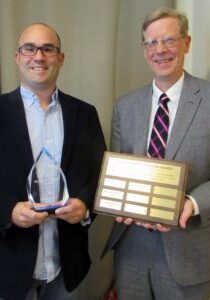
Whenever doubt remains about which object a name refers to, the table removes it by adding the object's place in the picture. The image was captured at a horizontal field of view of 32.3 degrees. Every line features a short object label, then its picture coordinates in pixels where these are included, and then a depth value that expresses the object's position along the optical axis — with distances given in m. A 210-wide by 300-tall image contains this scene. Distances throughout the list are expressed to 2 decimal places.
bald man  1.23
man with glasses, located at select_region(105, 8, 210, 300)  1.27
